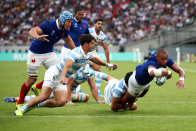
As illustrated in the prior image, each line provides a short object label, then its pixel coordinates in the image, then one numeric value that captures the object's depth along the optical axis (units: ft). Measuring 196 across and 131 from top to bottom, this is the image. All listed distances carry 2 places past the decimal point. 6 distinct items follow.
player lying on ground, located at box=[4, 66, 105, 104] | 51.38
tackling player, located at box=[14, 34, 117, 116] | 37.70
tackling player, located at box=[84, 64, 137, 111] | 41.37
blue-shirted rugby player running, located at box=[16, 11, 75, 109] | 43.60
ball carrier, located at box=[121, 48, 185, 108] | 33.41
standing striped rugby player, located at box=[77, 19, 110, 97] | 62.90
